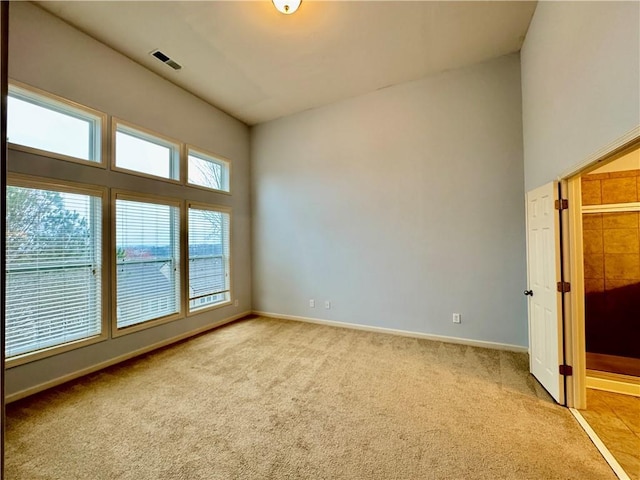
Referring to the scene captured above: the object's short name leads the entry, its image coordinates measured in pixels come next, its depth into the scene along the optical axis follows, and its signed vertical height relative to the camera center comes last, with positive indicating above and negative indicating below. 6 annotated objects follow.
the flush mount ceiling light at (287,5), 2.34 +2.20
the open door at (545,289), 2.16 -0.48
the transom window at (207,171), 4.01 +1.21
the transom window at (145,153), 3.10 +1.21
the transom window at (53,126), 2.34 +1.21
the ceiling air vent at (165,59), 3.09 +2.32
